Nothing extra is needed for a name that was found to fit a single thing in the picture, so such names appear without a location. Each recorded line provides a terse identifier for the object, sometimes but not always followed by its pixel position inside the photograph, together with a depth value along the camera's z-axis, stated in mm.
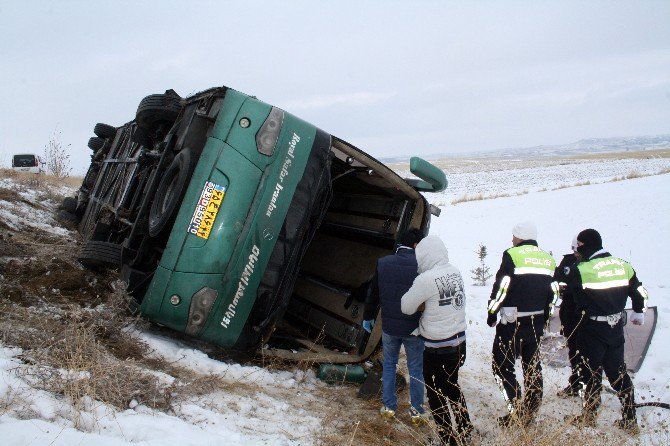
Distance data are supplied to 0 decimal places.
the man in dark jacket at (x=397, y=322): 4016
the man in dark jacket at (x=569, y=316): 4613
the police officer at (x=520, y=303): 4191
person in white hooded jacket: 3652
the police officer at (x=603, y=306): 4332
